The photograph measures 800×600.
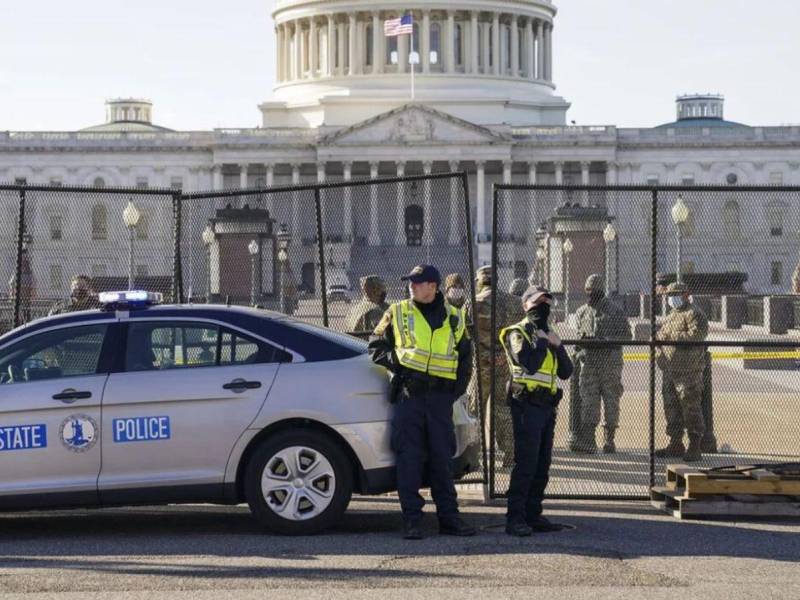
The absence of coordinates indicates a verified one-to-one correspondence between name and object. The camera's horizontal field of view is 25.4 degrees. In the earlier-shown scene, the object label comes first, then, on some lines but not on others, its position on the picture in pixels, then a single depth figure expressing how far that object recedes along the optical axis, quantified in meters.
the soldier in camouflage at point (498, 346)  17.19
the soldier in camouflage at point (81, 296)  18.48
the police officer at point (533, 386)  13.39
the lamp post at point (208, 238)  21.31
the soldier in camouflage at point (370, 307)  17.34
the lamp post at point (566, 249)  21.36
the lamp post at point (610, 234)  23.56
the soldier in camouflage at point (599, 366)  18.23
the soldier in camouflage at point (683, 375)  17.88
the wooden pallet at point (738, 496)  13.91
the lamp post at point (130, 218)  20.95
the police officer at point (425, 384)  13.08
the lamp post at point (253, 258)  21.80
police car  13.05
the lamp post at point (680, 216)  23.96
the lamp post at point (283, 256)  21.97
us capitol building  110.19
